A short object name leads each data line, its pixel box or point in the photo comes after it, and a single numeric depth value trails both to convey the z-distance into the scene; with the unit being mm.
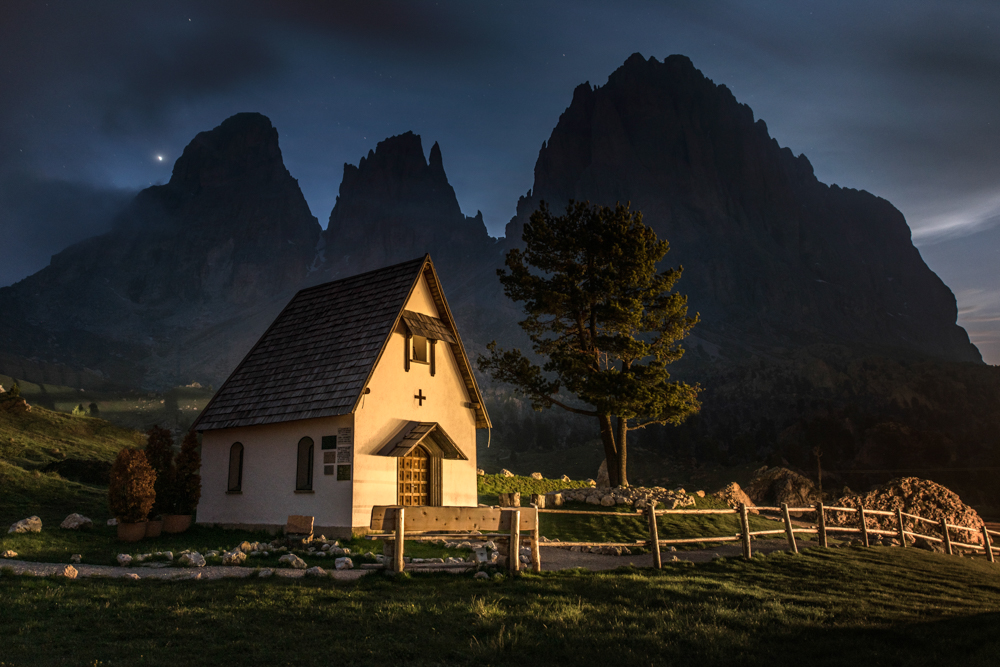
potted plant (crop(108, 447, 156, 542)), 17281
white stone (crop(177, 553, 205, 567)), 12773
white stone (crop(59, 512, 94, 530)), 17462
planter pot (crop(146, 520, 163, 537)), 18266
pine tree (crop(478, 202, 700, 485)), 26344
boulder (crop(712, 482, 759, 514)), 29456
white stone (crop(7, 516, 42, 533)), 15719
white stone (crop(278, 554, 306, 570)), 12729
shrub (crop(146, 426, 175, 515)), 20469
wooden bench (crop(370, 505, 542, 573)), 11492
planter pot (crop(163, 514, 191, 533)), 19719
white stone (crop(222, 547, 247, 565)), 13133
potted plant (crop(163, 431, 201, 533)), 20594
